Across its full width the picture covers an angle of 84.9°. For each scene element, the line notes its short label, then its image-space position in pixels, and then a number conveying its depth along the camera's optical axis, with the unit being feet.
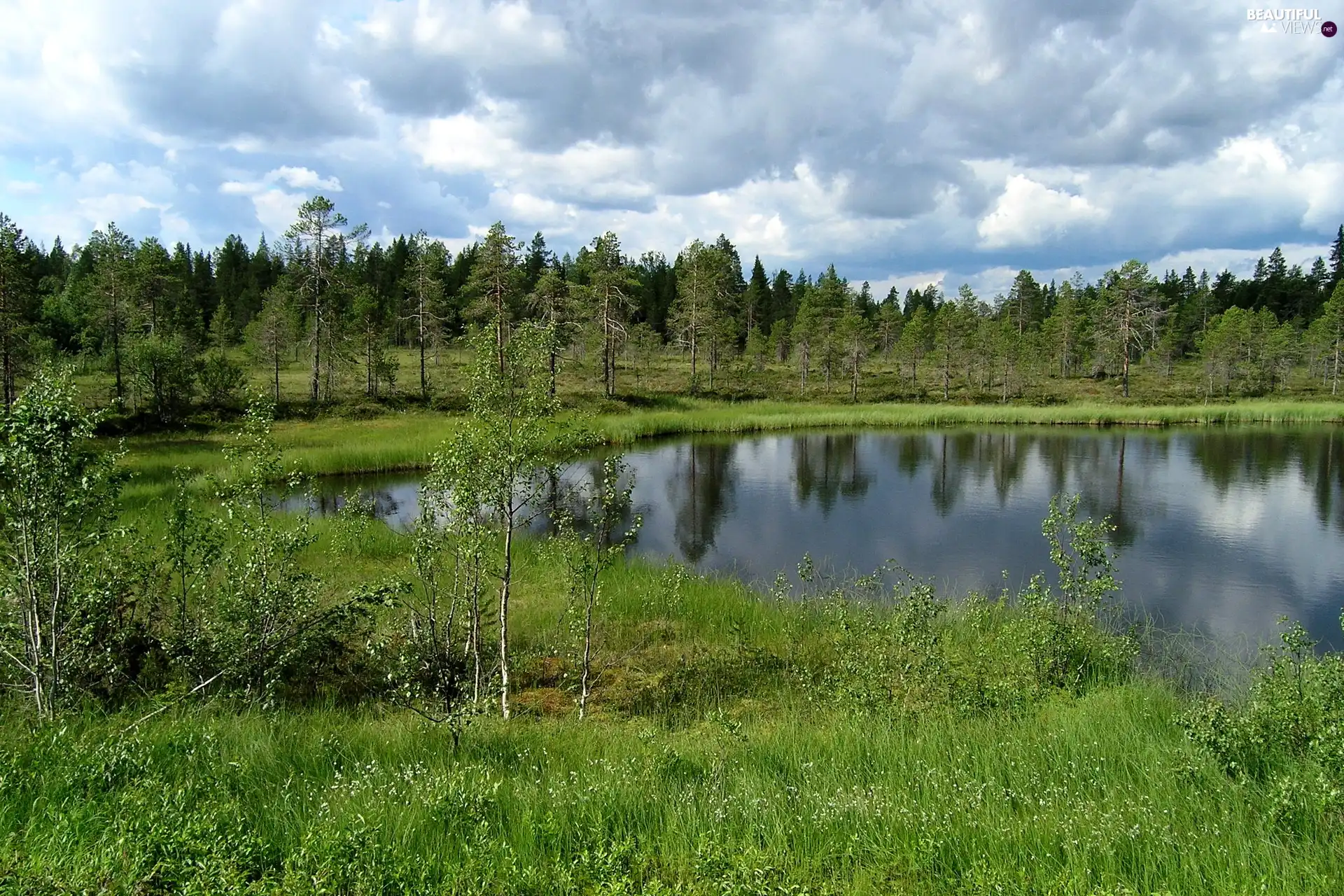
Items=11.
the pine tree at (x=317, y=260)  140.05
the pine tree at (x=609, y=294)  177.88
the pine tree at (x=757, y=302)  319.98
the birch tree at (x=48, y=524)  20.12
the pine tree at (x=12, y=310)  104.99
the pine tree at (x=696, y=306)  211.20
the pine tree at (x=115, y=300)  130.82
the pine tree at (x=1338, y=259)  334.65
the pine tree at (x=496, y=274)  164.25
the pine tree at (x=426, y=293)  168.66
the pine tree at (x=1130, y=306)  210.18
